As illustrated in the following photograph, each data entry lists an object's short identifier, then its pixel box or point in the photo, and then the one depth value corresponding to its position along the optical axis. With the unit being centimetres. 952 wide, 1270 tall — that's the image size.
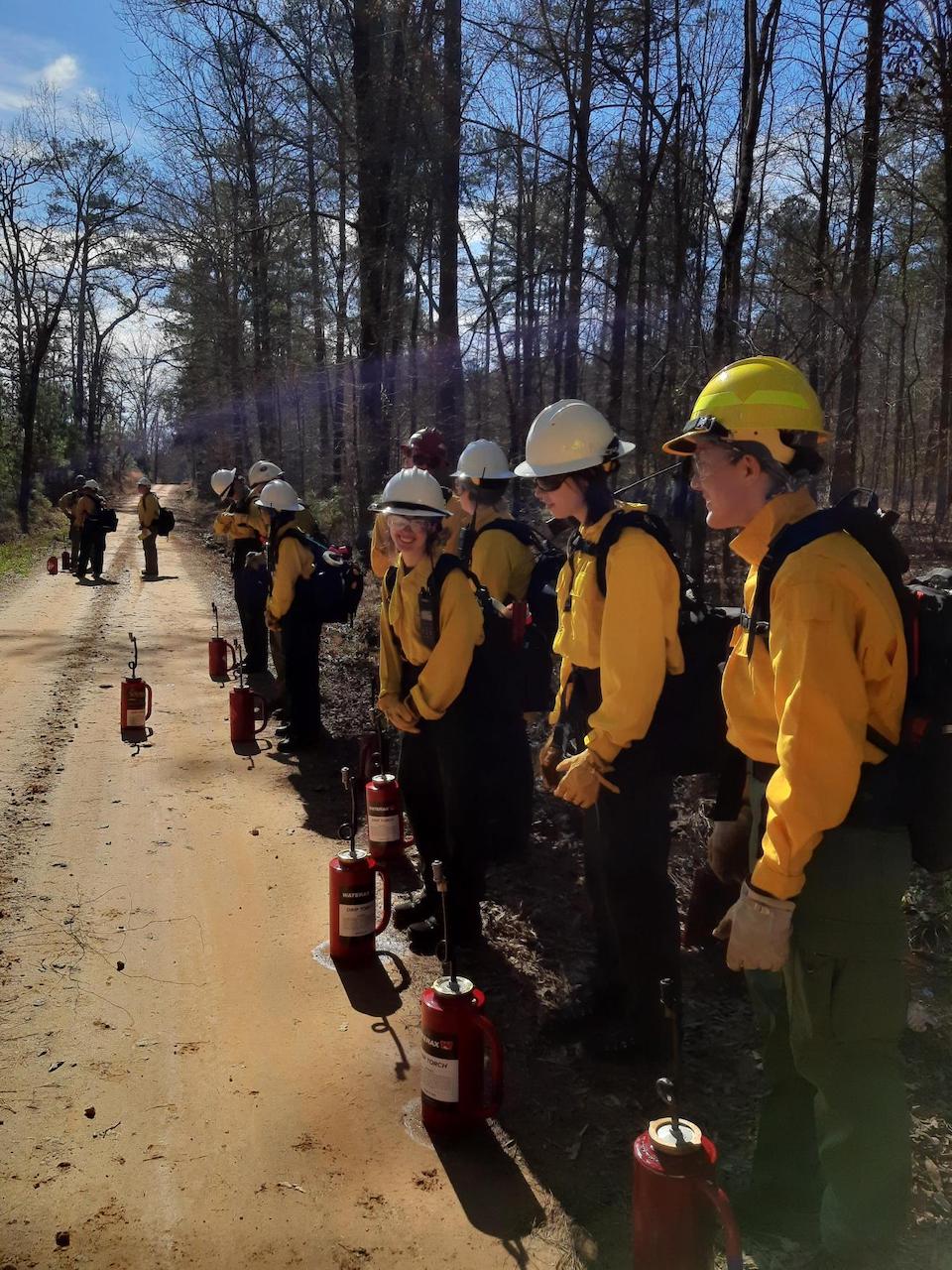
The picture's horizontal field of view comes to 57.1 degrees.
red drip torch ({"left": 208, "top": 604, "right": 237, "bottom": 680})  986
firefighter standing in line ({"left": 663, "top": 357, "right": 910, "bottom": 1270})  200
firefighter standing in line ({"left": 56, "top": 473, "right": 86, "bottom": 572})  1762
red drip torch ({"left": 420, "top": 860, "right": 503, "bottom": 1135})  298
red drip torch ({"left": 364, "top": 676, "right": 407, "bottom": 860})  509
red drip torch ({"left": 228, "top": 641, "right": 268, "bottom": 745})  770
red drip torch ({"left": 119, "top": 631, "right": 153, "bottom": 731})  755
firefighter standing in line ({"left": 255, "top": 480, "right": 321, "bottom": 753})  743
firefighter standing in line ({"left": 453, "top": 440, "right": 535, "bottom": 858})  524
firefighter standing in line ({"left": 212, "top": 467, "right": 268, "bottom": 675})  980
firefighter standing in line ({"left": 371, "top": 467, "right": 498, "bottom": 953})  411
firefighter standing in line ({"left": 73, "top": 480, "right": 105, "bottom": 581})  1742
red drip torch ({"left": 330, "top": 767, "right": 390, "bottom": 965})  410
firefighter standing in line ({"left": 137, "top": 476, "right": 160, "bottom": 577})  1862
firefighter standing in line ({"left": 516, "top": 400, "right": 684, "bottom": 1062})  300
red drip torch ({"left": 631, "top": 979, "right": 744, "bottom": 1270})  211
